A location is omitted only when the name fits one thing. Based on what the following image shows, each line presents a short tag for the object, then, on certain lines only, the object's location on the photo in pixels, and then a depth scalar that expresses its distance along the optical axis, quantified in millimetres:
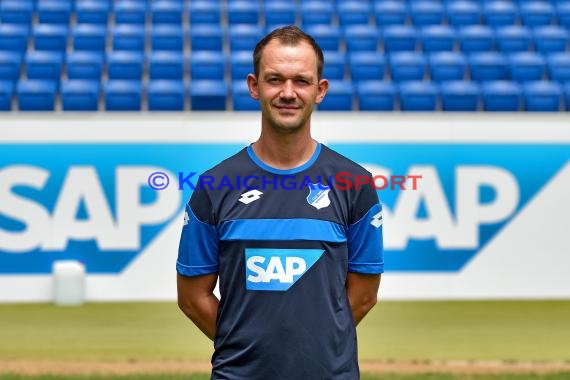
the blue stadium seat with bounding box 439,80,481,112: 14500
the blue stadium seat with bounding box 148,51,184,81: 14734
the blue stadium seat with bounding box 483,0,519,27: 17094
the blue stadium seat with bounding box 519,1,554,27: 17250
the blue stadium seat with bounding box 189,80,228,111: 14125
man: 3168
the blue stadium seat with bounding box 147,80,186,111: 13945
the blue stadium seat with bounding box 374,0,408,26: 16797
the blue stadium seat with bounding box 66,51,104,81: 14562
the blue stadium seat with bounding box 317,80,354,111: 14141
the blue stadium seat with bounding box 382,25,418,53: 15953
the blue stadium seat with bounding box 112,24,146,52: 15531
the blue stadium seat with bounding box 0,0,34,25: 15992
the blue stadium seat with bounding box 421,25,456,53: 16078
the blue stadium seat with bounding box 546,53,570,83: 15422
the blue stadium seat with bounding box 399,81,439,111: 14336
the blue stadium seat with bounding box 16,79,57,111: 13875
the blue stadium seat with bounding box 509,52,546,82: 15531
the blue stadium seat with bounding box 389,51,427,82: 15156
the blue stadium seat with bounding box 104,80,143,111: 13891
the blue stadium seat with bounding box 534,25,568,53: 16344
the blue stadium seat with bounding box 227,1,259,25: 16531
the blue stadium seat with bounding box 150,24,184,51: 15570
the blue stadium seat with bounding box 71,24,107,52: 15359
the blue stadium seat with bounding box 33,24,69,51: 15320
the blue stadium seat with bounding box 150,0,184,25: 16391
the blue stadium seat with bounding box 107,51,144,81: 14664
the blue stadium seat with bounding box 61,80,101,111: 13859
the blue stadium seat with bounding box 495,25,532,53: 16219
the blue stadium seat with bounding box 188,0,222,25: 16516
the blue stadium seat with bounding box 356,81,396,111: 14281
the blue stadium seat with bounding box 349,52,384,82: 15211
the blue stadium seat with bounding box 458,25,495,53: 16094
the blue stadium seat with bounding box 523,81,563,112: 14648
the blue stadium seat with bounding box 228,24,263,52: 15617
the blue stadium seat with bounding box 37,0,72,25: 16094
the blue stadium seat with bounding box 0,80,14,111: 13773
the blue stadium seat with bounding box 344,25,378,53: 15977
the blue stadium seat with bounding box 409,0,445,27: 16875
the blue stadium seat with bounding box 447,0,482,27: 16969
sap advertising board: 12078
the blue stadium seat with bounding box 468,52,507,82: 15453
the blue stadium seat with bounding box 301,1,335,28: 16609
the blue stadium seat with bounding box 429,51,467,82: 15250
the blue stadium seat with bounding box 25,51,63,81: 14555
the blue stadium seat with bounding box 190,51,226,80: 14836
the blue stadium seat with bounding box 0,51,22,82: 14445
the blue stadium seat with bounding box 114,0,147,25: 16297
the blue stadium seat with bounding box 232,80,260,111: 13930
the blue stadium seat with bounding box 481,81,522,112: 14648
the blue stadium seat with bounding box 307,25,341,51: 15898
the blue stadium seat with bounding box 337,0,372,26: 16828
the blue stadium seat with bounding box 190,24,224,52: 15781
